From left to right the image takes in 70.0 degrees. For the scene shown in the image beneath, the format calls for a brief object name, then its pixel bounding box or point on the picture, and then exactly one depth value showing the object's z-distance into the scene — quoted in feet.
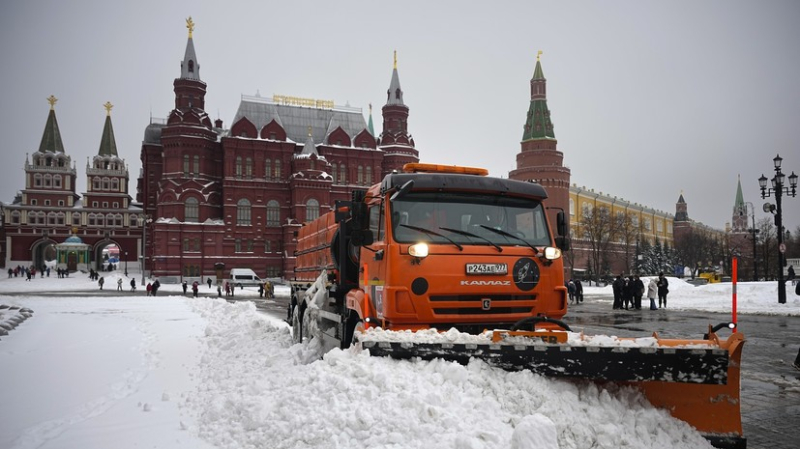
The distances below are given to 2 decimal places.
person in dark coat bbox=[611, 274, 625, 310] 92.12
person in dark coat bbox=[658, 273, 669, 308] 93.33
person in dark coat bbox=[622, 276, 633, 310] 90.89
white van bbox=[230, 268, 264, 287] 176.76
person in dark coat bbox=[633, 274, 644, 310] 91.86
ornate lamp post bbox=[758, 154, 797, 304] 83.87
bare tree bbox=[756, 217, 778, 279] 183.11
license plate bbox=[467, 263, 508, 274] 21.20
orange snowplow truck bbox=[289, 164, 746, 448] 16.46
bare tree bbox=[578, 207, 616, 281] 220.02
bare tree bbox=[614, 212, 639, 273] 249.96
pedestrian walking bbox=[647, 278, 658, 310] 88.79
